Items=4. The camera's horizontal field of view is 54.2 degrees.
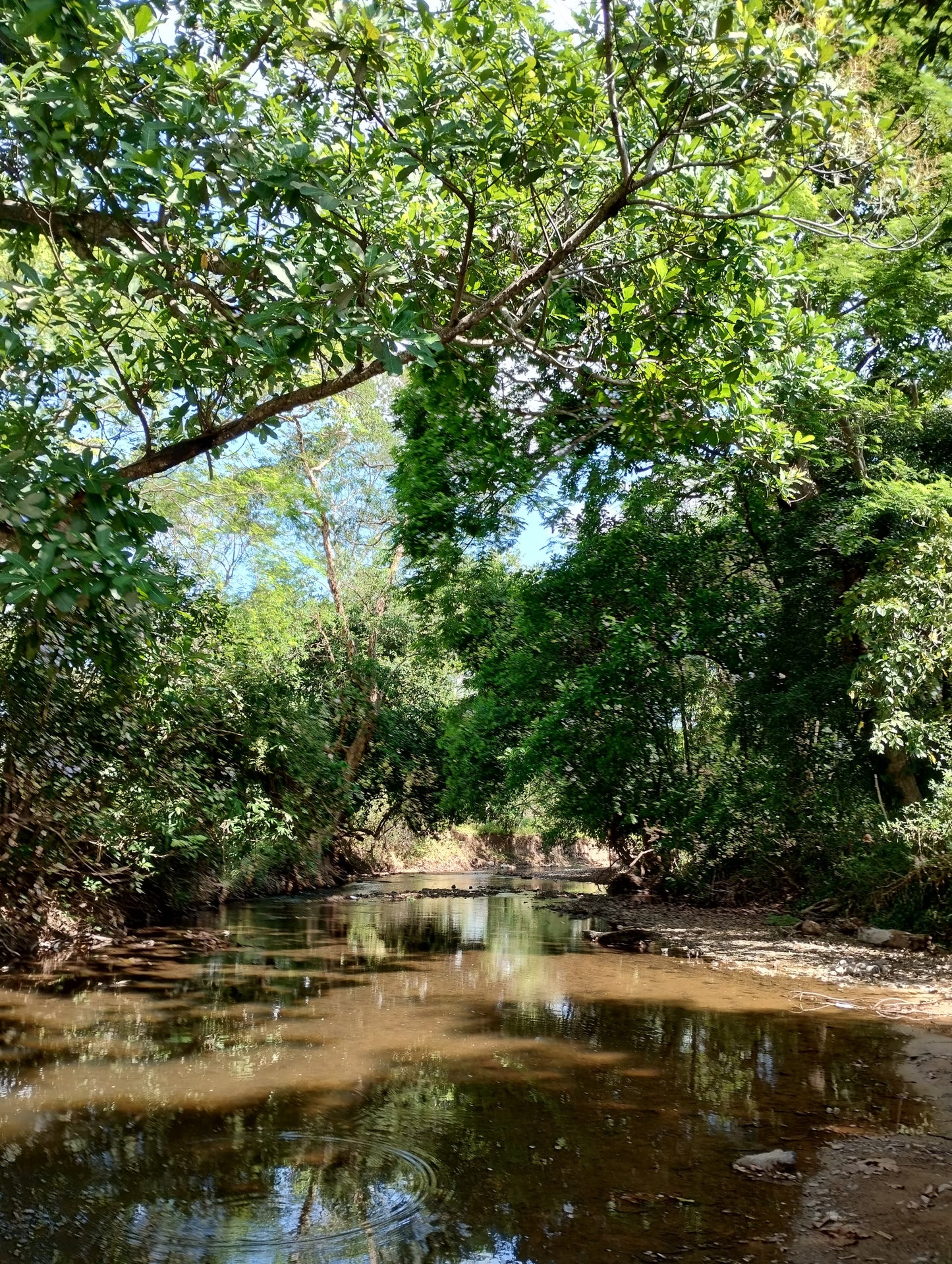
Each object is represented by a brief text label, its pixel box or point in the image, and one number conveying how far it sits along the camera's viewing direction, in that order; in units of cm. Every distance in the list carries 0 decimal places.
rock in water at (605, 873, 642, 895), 1797
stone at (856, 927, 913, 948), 1016
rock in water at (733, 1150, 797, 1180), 407
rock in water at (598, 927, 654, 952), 1147
